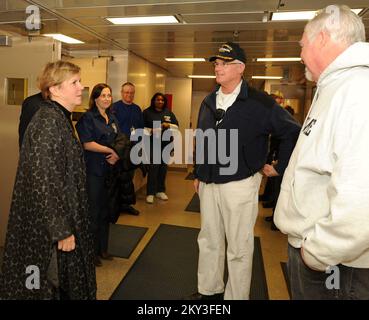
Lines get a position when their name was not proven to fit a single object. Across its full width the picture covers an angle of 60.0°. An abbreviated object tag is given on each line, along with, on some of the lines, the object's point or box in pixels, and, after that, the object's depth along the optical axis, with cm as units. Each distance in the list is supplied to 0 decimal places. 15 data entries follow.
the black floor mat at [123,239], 305
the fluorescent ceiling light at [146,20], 301
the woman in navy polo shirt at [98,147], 257
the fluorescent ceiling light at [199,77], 741
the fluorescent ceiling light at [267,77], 694
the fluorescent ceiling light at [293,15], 265
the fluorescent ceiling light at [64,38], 380
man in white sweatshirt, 93
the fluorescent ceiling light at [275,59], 472
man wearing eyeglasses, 199
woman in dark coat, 149
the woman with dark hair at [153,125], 480
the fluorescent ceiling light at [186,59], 514
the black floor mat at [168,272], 237
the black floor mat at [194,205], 456
